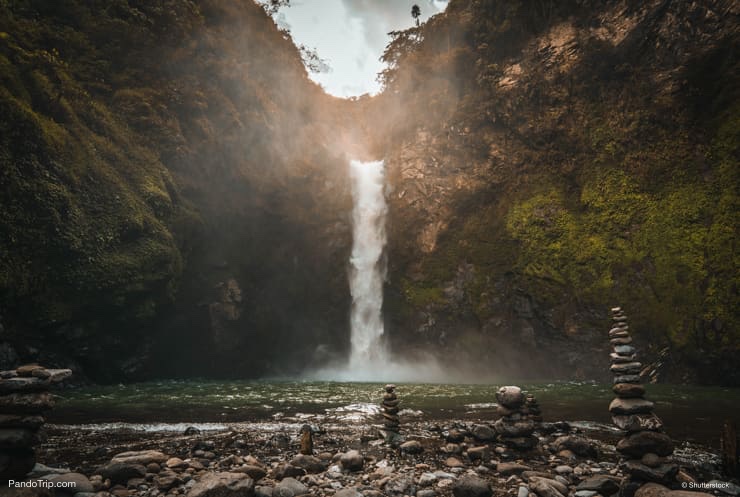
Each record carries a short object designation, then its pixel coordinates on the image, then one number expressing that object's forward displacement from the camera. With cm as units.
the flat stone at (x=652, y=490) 395
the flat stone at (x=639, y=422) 487
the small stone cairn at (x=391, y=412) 755
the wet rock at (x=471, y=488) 443
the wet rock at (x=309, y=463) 547
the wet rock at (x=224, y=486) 411
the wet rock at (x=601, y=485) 452
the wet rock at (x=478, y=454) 607
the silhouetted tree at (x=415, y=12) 4639
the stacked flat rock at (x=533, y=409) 764
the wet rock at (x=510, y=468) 532
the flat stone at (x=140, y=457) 536
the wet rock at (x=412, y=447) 635
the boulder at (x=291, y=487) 445
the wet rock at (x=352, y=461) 548
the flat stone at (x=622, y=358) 529
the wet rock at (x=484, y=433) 705
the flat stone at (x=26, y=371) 428
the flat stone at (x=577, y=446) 616
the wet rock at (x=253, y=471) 511
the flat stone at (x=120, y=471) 487
